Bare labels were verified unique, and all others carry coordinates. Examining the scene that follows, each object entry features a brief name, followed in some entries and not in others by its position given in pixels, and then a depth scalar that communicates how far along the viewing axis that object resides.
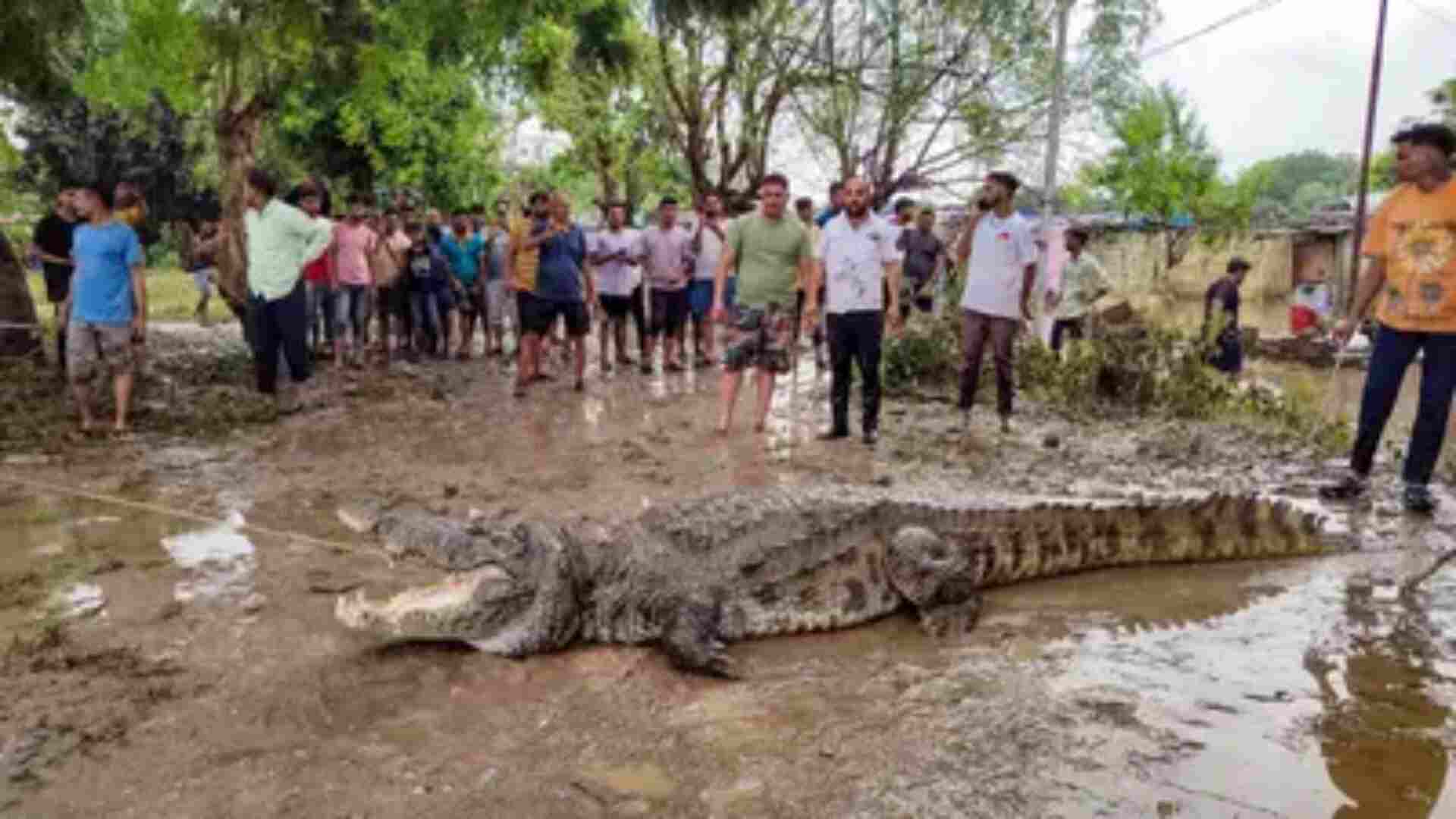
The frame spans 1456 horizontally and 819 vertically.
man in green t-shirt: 7.28
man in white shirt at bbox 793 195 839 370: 10.95
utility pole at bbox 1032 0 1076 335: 13.59
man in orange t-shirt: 5.18
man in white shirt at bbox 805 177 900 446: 7.04
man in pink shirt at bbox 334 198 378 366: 11.00
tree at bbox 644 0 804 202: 18.61
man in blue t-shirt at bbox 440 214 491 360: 12.60
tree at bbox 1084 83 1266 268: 30.86
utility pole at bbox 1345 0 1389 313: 19.05
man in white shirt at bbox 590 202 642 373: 10.88
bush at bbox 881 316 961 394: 9.70
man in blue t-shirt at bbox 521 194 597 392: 9.25
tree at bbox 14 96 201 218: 28.58
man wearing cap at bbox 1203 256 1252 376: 9.77
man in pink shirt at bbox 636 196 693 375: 10.66
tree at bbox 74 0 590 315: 8.43
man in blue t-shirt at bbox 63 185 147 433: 6.94
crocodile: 3.61
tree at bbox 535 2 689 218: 16.52
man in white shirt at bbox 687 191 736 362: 11.10
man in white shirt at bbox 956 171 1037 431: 7.07
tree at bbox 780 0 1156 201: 18.89
